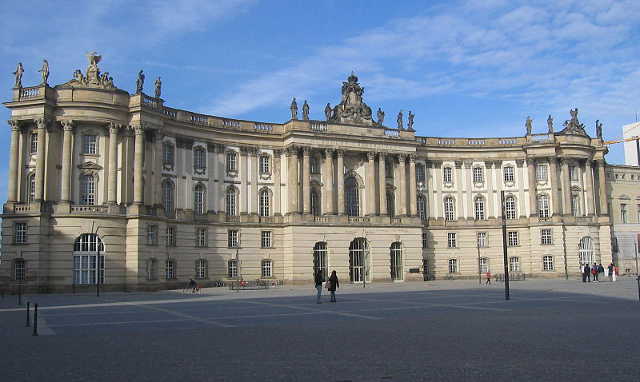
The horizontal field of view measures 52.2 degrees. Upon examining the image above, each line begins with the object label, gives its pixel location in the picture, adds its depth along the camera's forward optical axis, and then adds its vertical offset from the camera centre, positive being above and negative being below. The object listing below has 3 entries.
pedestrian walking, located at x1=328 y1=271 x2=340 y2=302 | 39.44 -1.57
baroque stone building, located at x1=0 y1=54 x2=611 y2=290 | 56.47 +6.68
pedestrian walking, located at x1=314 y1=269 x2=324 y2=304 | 38.34 -1.39
